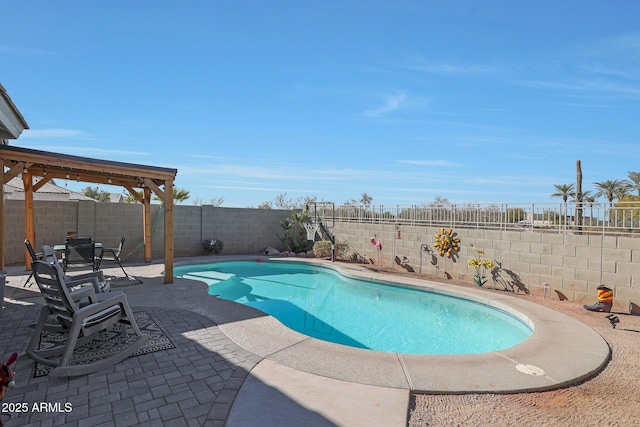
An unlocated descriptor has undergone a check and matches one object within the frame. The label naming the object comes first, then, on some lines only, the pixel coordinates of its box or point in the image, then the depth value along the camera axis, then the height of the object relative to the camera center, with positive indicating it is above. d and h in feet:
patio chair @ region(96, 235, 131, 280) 23.03 -2.92
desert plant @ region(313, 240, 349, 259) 40.34 -3.74
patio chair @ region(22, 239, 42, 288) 15.92 -2.87
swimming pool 17.03 -6.12
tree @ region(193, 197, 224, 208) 71.67 +3.79
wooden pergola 19.80 +3.22
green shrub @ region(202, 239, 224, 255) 40.47 -3.56
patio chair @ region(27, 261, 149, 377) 10.21 -3.56
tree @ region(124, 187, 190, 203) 48.57 +3.32
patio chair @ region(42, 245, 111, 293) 13.92 -2.67
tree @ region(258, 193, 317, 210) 72.77 +3.94
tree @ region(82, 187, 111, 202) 87.04 +6.40
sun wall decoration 28.81 -2.00
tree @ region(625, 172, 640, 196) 64.80 +7.75
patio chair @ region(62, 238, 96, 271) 21.62 -2.54
